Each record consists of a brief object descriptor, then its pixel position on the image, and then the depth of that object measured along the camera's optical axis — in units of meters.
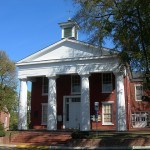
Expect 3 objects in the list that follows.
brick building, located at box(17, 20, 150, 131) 31.91
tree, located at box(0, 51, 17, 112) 48.47
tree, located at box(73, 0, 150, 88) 21.61
